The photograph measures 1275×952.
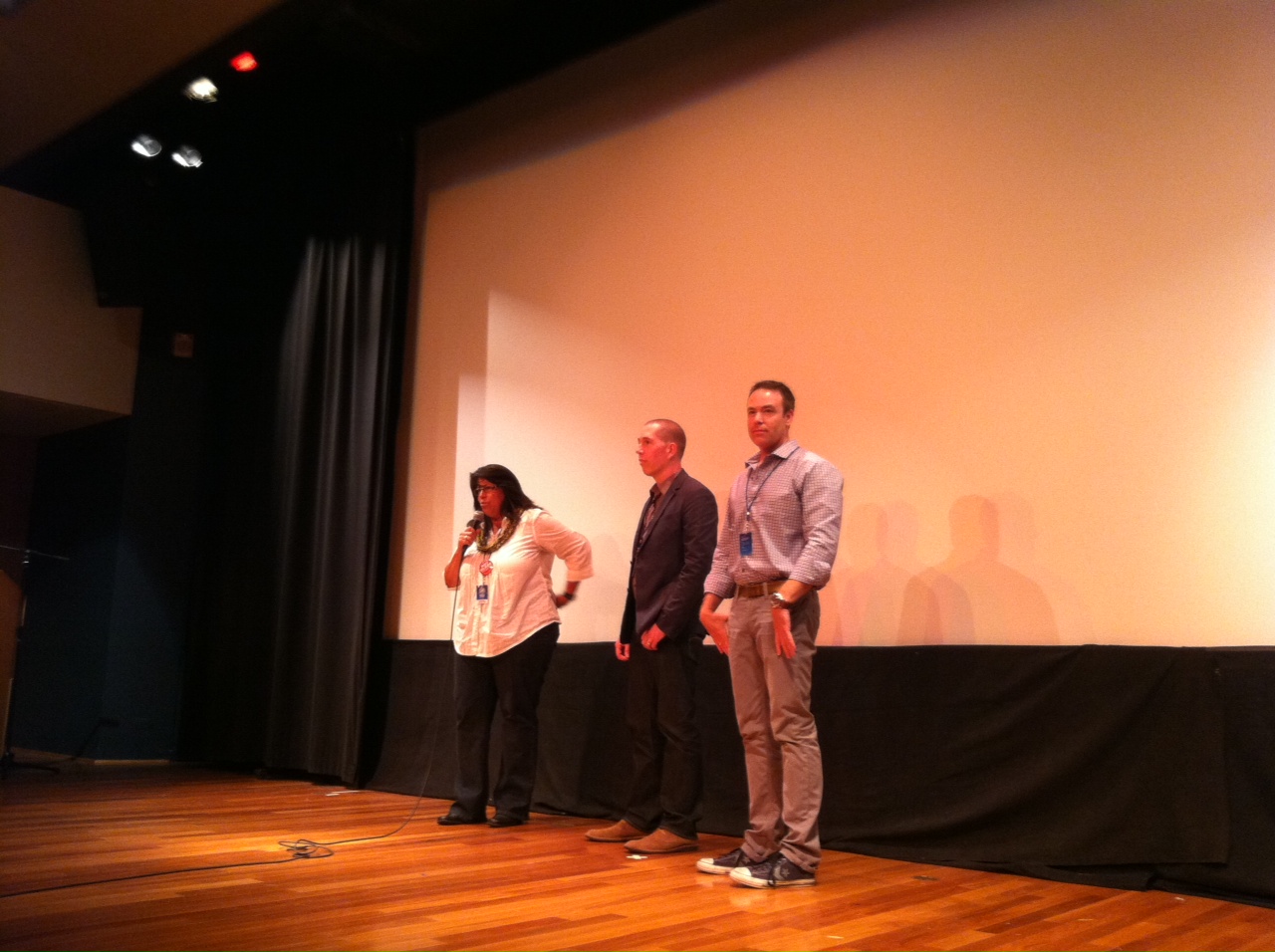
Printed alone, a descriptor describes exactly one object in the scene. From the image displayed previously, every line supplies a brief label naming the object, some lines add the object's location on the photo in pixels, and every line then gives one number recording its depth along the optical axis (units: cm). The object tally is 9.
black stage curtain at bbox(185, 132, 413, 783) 557
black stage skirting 294
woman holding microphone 409
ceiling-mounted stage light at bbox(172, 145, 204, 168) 597
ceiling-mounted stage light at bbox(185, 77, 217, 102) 523
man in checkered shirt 295
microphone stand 550
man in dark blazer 353
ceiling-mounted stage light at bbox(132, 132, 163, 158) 580
